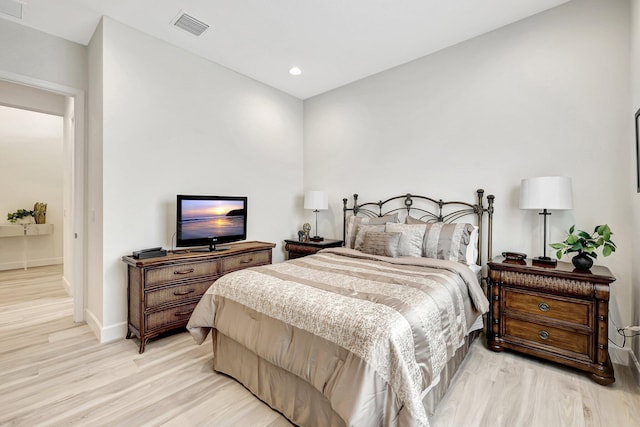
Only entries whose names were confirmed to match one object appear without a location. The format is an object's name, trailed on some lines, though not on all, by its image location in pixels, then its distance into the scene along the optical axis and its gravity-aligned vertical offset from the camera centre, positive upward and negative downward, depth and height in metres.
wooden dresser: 2.57 -0.75
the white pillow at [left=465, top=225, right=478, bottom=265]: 2.80 -0.37
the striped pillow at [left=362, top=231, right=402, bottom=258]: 2.82 -0.34
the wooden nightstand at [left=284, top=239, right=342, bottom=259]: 3.91 -0.52
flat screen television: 3.01 -0.14
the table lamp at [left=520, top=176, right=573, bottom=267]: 2.35 +0.13
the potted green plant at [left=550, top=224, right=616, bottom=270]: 2.11 -0.27
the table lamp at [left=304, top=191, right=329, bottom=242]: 4.13 +0.12
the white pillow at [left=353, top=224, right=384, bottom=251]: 3.15 -0.25
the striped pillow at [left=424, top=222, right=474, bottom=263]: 2.69 -0.30
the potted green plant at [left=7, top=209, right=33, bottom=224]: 5.55 -0.17
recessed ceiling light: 3.74 +1.81
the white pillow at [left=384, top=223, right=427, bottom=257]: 2.80 -0.30
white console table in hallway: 5.41 -0.47
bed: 1.30 -0.66
